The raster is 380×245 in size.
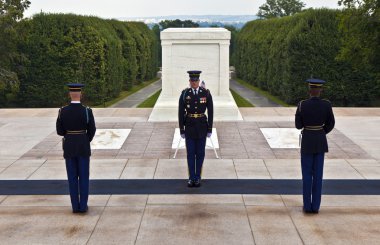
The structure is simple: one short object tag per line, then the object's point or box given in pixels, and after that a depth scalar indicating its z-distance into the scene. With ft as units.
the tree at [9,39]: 61.46
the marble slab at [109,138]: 29.22
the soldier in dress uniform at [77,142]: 17.89
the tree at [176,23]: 167.53
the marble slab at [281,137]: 29.48
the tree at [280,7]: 202.28
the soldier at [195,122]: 21.25
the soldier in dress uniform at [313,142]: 17.98
